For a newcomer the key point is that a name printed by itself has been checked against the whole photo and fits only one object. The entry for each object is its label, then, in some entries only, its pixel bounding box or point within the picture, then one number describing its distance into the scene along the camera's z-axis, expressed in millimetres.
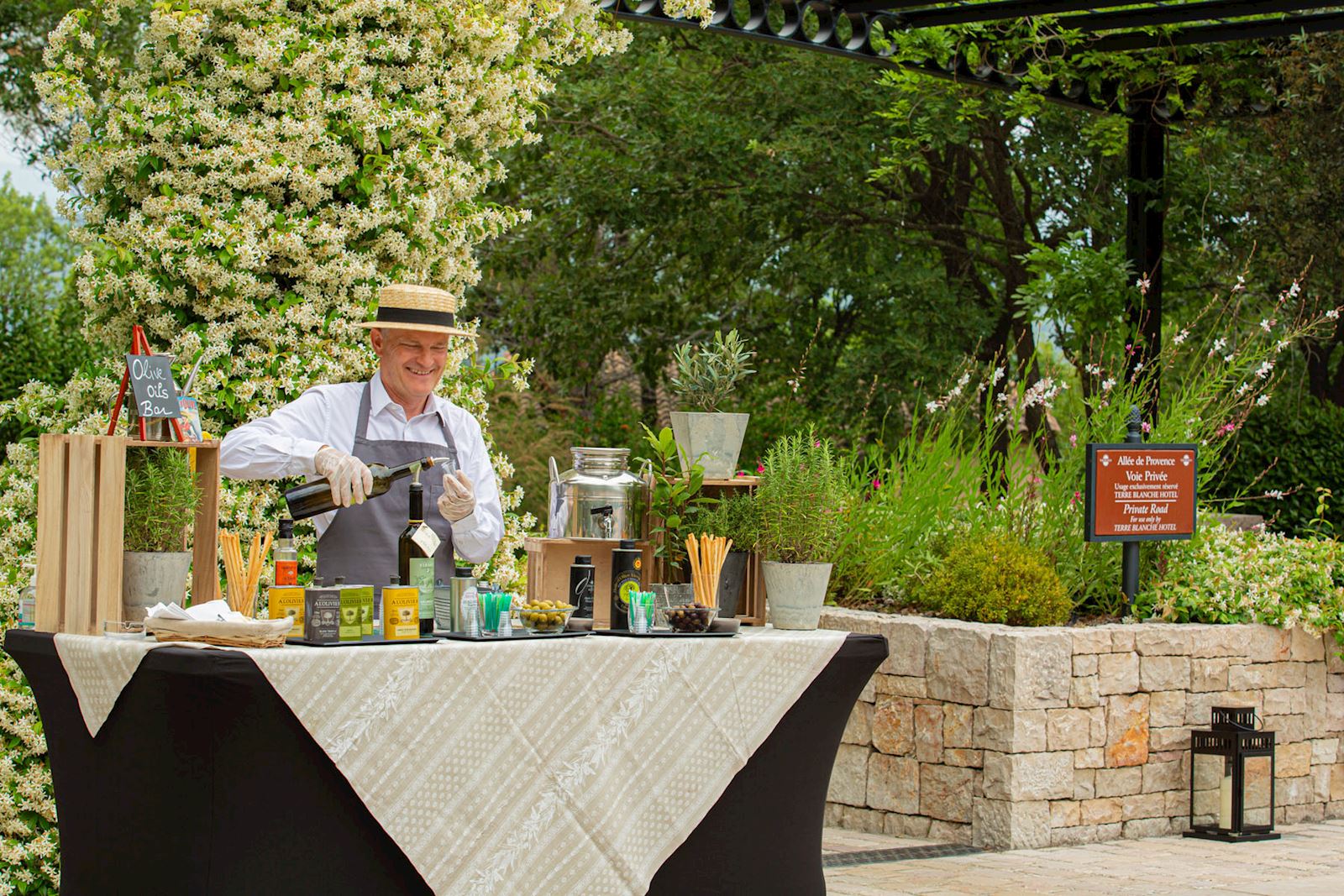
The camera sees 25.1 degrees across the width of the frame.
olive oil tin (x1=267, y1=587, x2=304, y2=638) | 7303
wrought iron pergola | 15574
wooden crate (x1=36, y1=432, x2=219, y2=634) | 7300
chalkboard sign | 7765
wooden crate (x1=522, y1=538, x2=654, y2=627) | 8572
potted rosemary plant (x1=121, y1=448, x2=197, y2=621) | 7605
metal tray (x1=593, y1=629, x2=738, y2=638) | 7859
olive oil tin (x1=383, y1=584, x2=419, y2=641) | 7169
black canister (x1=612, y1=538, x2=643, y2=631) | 7990
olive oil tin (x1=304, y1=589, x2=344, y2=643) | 6994
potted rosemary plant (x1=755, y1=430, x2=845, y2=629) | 8565
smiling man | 8623
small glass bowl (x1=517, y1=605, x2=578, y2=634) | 7670
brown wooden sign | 12789
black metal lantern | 12295
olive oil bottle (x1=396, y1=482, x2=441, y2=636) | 7427
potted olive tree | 9306
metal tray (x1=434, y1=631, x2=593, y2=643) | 7391
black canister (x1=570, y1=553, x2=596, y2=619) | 8041
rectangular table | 6762
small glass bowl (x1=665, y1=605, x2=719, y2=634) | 8056
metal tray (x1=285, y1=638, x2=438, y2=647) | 6951
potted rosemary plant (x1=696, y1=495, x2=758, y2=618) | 8761
